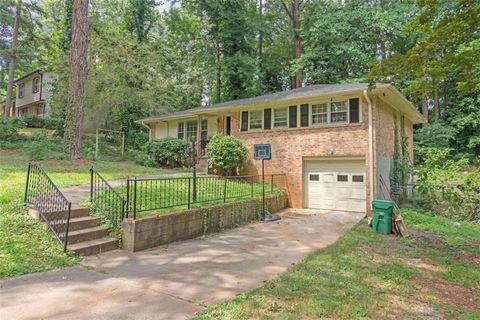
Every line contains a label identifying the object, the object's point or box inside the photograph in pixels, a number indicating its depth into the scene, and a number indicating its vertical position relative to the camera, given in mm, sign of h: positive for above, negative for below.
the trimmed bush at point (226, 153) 12977 +913
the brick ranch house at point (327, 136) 11133 +1571
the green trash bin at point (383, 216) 8500 -994
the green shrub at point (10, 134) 17125 +2140
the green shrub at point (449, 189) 10324 -330
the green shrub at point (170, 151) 16469 +1216
